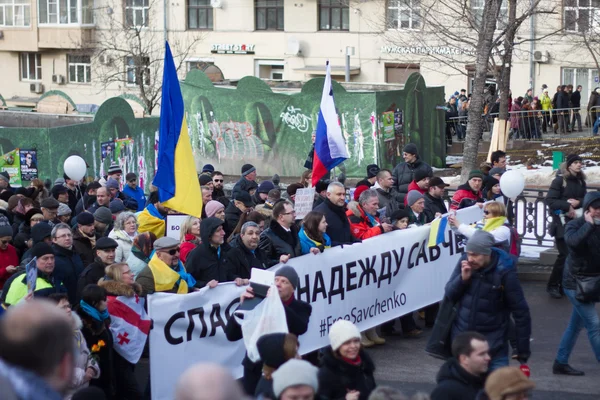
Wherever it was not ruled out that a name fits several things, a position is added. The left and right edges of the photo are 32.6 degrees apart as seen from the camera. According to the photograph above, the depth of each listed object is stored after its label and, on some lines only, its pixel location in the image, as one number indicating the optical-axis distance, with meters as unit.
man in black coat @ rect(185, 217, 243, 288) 9.11
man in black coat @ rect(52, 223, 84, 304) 9.06
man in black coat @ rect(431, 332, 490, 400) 6.16
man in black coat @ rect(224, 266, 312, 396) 7.59
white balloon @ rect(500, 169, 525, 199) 12.17
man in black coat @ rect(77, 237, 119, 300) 8.71
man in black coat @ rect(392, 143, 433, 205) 13.91
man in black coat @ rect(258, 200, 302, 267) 9.86
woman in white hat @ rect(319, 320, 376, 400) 6.30
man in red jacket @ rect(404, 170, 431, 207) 12.52
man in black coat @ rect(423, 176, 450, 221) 11.98
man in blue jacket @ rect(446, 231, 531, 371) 7.72
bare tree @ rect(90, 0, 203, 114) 45.16
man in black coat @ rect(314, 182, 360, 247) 10.53
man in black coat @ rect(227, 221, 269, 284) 9.18
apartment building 39.12
